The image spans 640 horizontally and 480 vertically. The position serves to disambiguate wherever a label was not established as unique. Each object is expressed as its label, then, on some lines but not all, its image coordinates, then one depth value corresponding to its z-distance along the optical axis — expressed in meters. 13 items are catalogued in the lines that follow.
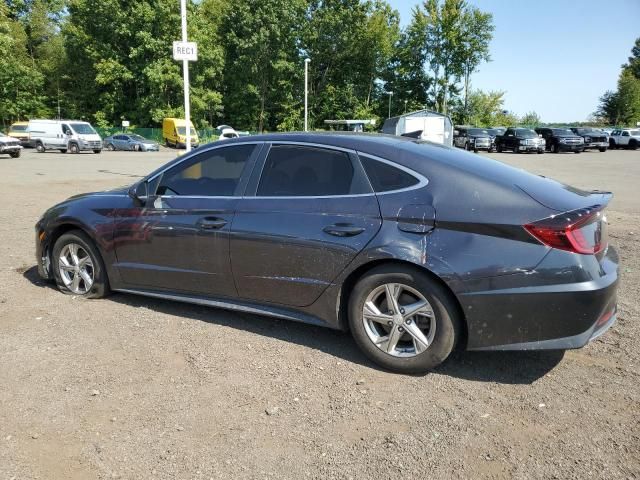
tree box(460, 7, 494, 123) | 65.50
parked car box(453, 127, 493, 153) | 38.38
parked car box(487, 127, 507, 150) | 39.28
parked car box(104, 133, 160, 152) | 41.12
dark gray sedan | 3.20
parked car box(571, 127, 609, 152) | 38.69
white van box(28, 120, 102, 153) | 35.22
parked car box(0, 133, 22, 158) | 29.44
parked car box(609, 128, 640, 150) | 42.31
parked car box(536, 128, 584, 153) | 37.81
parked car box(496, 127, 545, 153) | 36.81
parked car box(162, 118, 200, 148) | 45.78
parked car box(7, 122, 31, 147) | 42.66
